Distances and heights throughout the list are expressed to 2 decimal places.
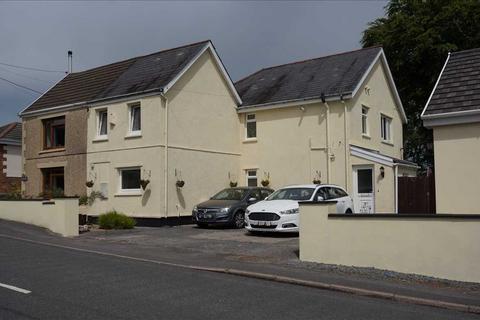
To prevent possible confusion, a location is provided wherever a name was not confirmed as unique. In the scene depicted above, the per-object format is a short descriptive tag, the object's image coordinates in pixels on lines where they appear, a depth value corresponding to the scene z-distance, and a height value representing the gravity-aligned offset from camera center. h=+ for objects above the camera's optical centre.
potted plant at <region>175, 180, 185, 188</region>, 21.69 +0.10
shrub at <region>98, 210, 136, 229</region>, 19.98 -1.31
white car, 16.39 -0.69
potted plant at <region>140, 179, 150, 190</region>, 21.33 +0.11
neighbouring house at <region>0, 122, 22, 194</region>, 33.31 +1.77
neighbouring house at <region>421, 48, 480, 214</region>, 12.31 +0.89
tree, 31.23 +8.59
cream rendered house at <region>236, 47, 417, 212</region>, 22.45 +2.56
